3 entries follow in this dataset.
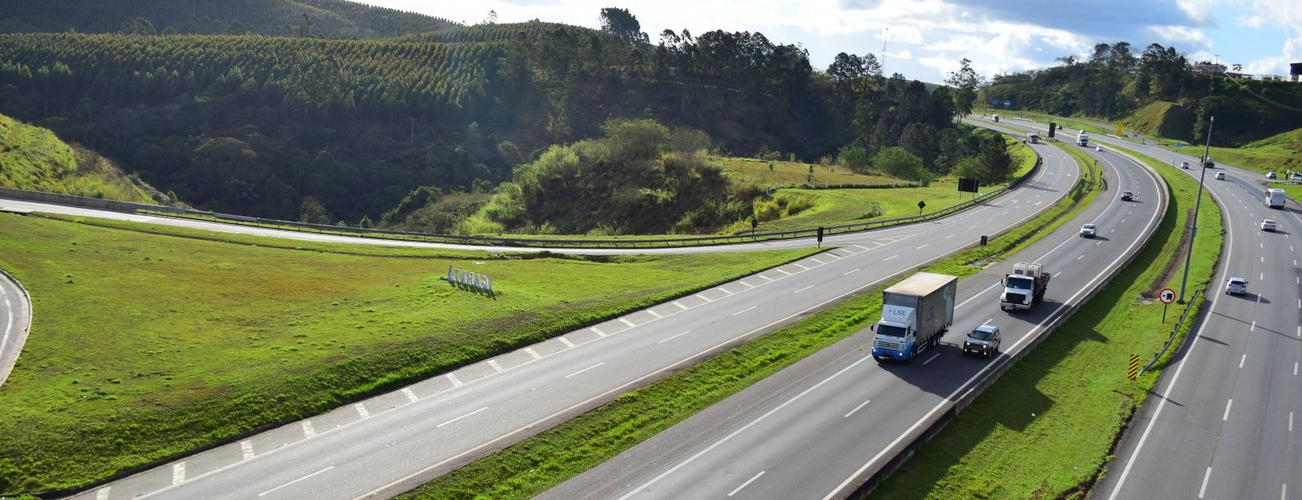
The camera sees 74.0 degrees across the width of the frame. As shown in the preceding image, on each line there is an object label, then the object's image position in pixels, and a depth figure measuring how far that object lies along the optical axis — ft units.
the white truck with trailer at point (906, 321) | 134.41
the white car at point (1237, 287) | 195.11
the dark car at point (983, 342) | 138.92
